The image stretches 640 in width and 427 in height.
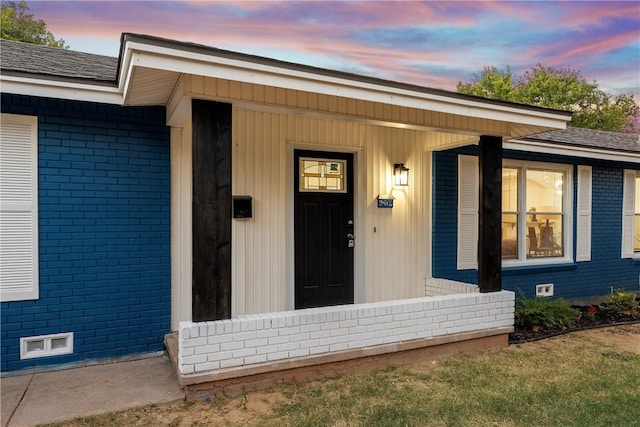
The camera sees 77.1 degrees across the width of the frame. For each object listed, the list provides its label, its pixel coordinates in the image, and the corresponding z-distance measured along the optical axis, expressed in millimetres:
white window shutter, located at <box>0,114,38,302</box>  3266
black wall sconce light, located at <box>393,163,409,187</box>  4871
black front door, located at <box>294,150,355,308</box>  4484
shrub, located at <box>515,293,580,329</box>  4953
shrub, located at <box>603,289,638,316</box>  5855
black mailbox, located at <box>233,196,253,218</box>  4055
